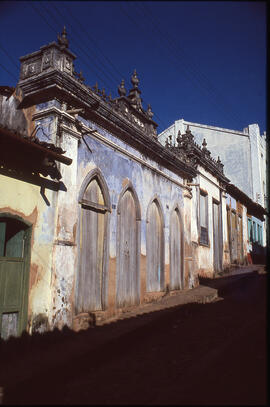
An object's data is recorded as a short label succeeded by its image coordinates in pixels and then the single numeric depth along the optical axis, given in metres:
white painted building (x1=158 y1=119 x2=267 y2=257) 21.95
